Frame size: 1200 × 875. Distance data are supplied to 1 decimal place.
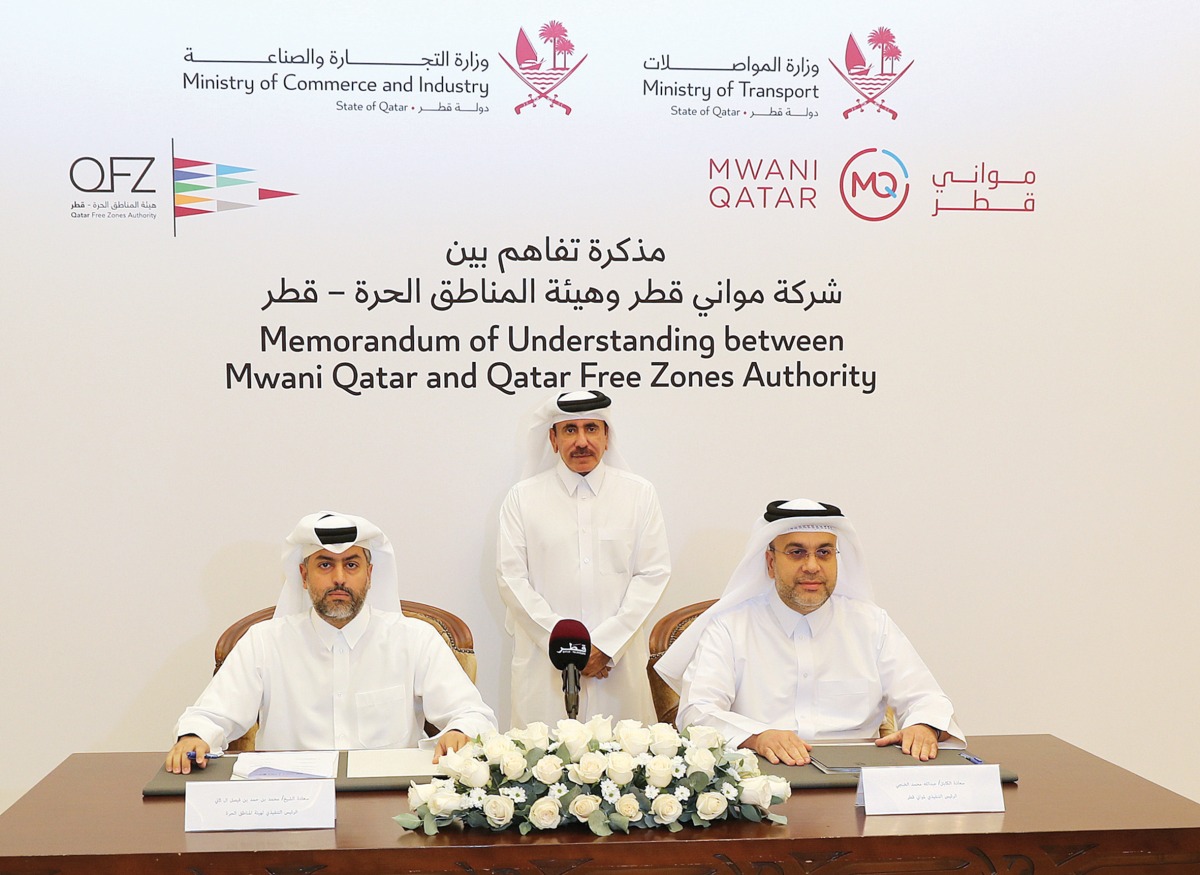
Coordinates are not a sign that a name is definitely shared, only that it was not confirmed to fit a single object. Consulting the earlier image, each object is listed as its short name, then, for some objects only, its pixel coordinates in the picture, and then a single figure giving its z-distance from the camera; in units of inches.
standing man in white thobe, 185.3
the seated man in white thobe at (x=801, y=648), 141.9
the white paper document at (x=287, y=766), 106.7
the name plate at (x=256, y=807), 96.3
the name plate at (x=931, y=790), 99.5
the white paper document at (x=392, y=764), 111.1
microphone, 111.3
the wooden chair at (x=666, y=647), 156.9
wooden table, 90.4
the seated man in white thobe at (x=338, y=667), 140.2
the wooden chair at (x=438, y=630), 149.8
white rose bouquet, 93.3
